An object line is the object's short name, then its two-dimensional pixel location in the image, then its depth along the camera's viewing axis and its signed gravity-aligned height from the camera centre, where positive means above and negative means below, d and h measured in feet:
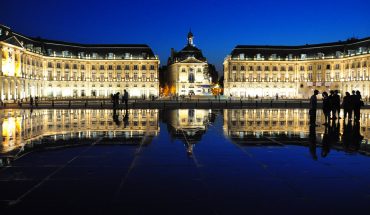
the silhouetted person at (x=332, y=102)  86.39 +0.30
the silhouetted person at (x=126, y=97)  125.25 +2.40
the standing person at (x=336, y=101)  88.48 +0.41
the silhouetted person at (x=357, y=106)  84.86 -0.60
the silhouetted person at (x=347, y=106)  88.07 -0.60
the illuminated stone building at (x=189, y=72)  446.60 +36.45
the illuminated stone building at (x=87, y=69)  363.76 +37.40
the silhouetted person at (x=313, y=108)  75.15 -0.90
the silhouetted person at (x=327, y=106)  80.65 -0.53
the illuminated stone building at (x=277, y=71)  428.15 +36.90
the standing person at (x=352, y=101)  87.45 +0.51
